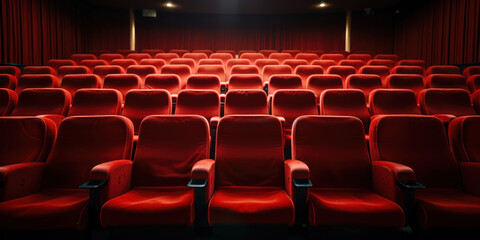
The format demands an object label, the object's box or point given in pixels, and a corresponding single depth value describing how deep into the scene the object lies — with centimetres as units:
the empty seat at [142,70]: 285
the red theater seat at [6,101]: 180
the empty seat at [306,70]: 281
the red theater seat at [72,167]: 98
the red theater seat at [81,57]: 406
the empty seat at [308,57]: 419
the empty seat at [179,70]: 289
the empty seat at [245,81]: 240
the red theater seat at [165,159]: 114
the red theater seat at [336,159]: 116
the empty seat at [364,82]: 228
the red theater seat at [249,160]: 118
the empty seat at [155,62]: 348
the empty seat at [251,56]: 412
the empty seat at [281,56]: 418
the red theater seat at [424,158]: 109
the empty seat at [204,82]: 234
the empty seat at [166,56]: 419
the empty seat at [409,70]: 293
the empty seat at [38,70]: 286
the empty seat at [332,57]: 421
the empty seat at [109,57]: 413
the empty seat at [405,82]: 233
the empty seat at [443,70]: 304
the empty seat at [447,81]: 239
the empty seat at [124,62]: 346
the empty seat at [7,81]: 233
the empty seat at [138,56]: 415
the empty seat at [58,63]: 338
